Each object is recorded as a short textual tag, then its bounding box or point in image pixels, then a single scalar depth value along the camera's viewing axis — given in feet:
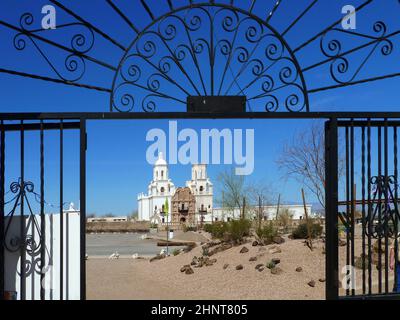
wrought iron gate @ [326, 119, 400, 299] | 14.30
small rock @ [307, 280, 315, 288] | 32.00
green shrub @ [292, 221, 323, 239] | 44.98
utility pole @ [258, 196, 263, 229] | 46.55
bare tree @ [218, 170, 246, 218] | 62.54
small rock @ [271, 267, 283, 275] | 34.74
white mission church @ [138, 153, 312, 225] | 138.82
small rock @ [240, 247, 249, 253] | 41.70
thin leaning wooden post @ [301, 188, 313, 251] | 39.68
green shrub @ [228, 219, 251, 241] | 47.85
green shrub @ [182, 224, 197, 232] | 100.05
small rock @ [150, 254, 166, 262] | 51.96
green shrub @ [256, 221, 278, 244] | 43.69
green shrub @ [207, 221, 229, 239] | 49.56
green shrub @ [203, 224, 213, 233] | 53.95
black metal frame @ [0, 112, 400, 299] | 13.65
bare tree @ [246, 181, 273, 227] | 57.81
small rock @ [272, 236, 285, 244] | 43.83
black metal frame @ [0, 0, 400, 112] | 14.08
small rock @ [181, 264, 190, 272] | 40.40
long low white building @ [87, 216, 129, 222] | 162.74
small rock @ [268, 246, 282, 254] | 39.60
